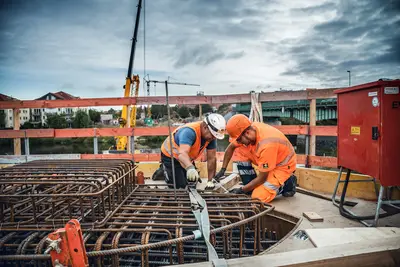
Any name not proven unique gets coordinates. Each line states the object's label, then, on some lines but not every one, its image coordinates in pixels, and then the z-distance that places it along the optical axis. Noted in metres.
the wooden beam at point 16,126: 6.07
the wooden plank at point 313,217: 3.04
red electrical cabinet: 2.69
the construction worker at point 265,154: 3.44
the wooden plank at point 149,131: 5.57
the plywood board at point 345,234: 2.16
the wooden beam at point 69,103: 5.92
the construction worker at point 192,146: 3.60
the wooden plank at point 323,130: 4.69
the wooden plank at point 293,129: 5.07
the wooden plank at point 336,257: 1.67
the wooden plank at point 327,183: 3.94
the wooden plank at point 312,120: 5.05
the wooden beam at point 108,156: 5.59
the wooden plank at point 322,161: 4.65
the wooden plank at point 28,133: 5.88
